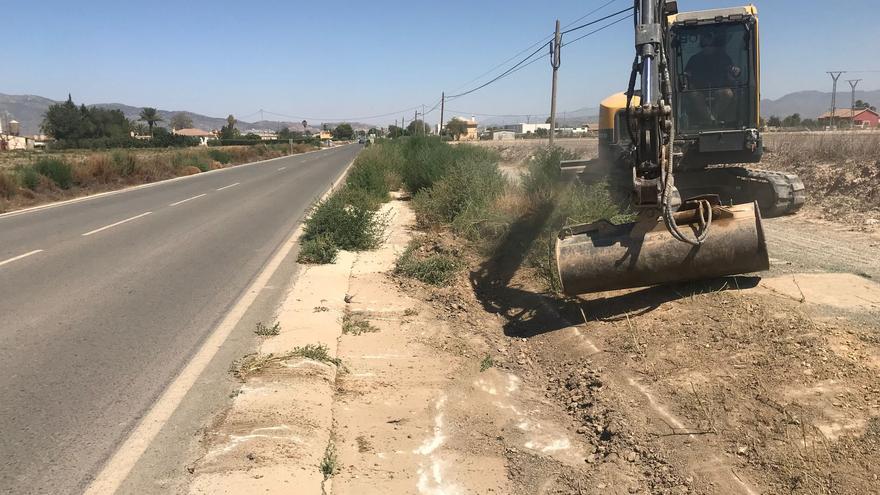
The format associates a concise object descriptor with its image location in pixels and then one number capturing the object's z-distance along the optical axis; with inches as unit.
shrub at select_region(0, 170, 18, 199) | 783.7
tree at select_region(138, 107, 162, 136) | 5649.6
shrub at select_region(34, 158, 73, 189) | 914.4
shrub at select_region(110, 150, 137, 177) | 1096.8
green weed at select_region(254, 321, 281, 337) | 250.6
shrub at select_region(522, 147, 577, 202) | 434.3
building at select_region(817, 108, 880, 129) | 2908.5
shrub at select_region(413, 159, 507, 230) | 465.4
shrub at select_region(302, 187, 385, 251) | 431.5
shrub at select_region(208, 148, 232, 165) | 1807.5
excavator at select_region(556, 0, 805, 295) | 237.8
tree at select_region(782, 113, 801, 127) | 2873.0
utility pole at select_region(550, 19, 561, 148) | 1038.4
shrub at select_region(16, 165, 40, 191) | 846.0
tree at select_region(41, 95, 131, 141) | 4308.6
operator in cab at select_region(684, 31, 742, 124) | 469.1
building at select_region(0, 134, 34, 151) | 3847.9
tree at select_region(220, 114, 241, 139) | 5369.1
